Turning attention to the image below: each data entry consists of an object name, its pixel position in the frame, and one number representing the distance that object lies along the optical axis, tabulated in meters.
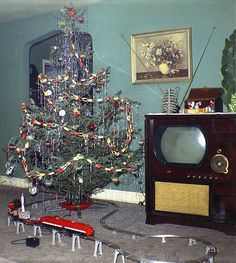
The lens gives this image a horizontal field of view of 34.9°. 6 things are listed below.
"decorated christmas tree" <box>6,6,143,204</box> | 3.53
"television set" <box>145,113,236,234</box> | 3.05
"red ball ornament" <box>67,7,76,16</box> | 3.91
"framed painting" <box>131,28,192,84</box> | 3.83
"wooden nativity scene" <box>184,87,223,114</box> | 3.32
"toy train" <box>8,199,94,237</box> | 2.77
